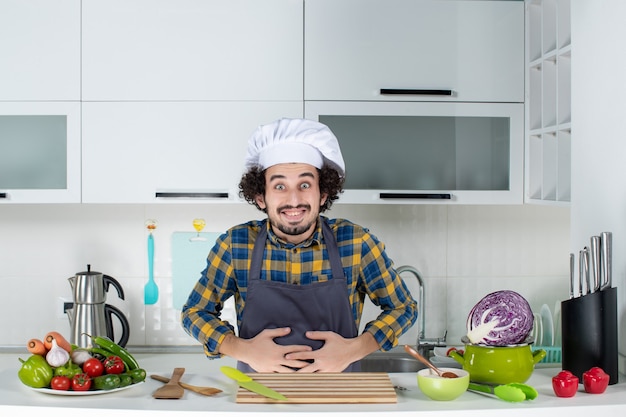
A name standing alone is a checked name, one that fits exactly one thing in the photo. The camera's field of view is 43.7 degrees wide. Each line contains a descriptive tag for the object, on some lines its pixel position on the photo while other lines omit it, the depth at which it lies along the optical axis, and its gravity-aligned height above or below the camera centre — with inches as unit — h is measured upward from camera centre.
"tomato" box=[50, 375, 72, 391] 61.8 -13.1
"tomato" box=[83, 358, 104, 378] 63.2 -12.2
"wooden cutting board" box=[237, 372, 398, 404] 60.5 -13.6
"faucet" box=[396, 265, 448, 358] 111.3 -16.9
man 75.2 -5.3
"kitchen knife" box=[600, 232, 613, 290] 71.2 -3.5
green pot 65.8 -12.3
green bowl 60.9 -13.1
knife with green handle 59.9 -13.2
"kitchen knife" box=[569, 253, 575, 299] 74.3 -5.3
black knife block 71.7 -10.5
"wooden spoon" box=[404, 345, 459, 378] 62.4 -12.5
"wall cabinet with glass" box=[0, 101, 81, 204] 100.0 +8.5
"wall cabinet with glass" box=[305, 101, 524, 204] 102.9 +8.8
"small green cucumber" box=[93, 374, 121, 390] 62.6 -13.2
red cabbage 65.7 -8.6
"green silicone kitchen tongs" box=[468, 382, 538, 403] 61.1 -13.7
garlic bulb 62.8 -11.2
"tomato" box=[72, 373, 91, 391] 61.9 -13.1
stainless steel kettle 104.7 -12.0
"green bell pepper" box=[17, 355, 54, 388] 62.4 -12.5
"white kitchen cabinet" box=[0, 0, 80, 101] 99.7 +22.5
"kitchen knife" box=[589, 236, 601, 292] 71.6 -4.0
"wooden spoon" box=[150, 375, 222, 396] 63.4 -14.1
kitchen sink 109.5 -20.4
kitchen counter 58.4 -14.4
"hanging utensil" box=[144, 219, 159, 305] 114.1 -9.3
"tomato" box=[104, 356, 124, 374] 63.9 -12.1
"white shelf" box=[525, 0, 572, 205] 93.5 +14.6
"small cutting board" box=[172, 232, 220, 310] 114.9 -6.2
